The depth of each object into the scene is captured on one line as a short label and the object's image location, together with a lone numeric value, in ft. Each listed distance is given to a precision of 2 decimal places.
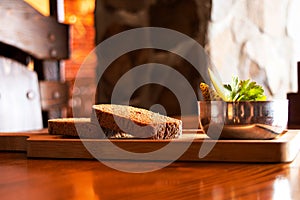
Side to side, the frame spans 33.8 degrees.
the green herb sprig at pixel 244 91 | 2.99
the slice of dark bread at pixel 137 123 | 2.95
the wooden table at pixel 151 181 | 1.81
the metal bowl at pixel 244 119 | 2.89
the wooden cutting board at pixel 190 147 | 2.62
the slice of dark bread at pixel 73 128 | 3.04
